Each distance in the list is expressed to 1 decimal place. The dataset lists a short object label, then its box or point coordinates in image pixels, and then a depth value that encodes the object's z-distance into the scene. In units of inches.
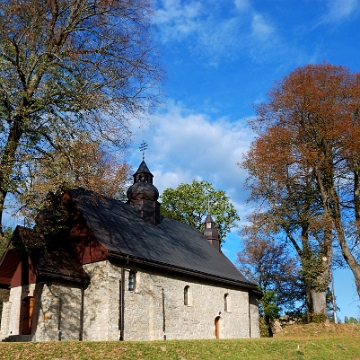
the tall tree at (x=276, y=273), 1425.9
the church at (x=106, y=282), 672.4
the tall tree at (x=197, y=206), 1599.4
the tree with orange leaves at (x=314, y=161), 766.5
